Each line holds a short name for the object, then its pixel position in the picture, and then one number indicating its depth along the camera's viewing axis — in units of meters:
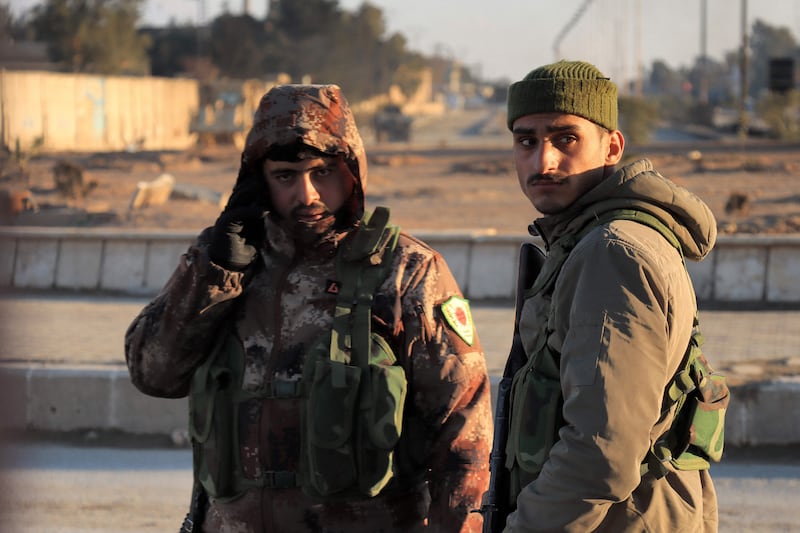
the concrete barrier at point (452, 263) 10.50
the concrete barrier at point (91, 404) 7.50
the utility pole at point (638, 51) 73.06
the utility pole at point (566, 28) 102.77
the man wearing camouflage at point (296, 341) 2.84
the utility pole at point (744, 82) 45.98
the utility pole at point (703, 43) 87.94
